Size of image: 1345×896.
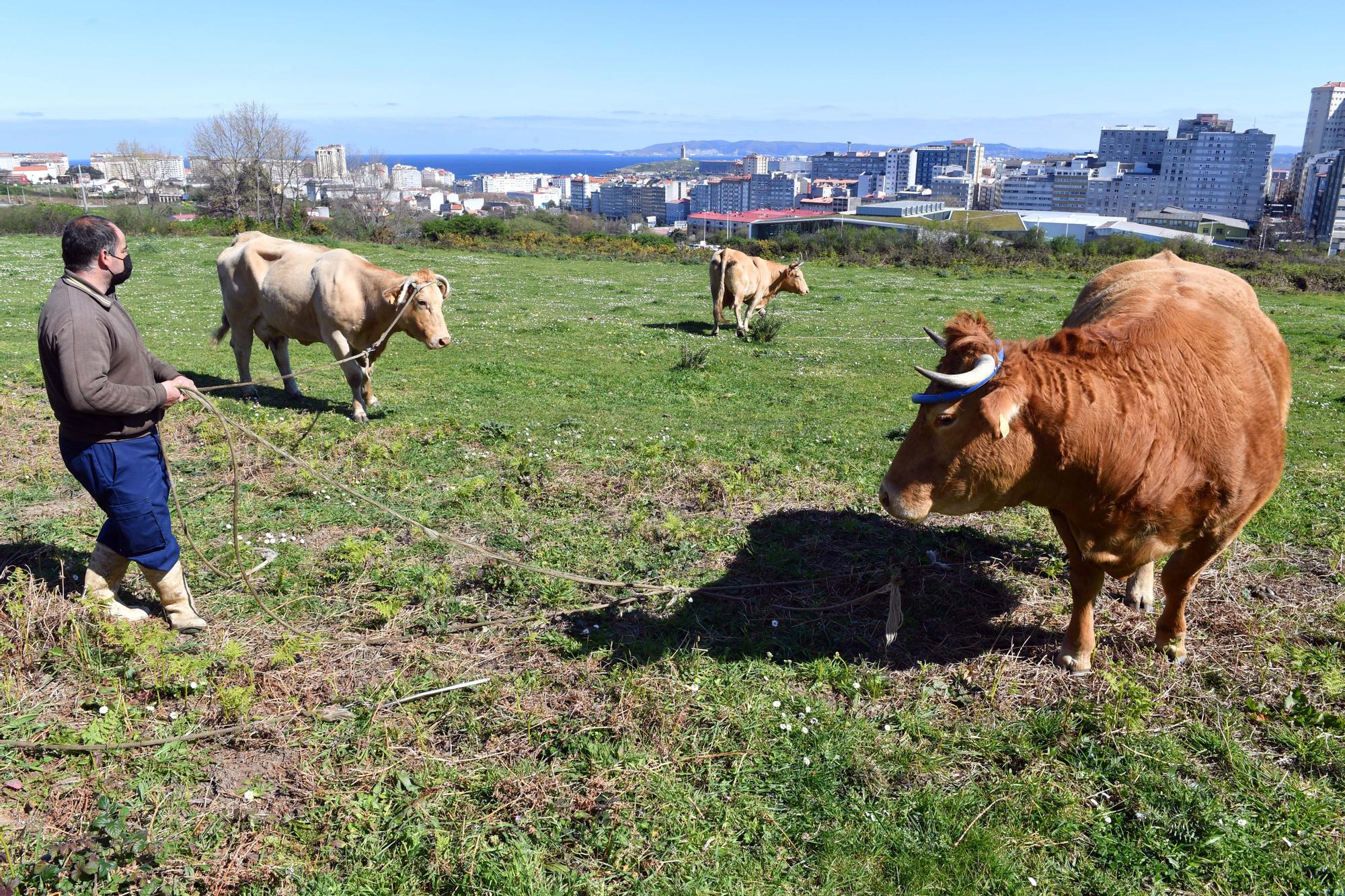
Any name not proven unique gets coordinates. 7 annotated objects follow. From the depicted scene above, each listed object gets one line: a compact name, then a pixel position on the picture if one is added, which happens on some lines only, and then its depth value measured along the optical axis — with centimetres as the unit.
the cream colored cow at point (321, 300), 1119
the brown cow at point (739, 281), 2003
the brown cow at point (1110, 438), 457
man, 487
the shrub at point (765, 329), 1889
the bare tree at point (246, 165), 6078
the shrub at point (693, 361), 1545
